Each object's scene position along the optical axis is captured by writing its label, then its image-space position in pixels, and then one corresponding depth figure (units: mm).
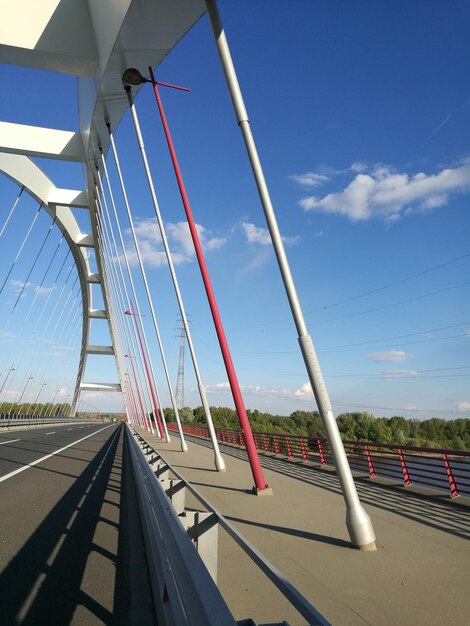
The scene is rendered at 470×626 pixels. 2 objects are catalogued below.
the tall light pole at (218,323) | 8445
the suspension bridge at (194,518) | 3215
